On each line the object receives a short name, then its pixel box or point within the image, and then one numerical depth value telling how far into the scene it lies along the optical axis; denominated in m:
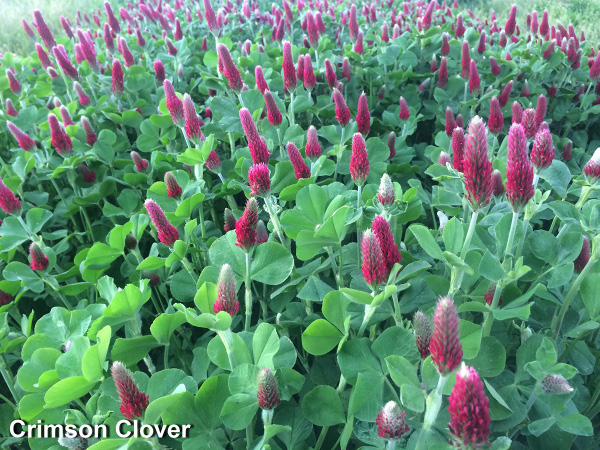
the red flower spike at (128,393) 0.26
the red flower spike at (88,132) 0.59
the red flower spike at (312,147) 0.47
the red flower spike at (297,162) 0.42
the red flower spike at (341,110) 0.52
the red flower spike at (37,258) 0.43
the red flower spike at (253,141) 0.41
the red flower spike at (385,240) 0.30
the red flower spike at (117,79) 0.66
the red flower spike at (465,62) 0.68
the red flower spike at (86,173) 0.58
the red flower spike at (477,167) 0.28
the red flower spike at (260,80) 0.56
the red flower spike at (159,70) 0.72
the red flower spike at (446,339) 0.22
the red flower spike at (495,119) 0.51
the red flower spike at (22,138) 0.57
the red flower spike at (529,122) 0.44
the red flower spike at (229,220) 0.41
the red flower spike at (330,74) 0.61
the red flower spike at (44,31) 0.75
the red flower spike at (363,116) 0.51
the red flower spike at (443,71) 0.73
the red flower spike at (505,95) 0.65
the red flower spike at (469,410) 0.21
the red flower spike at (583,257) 0.34
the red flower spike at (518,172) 0.29
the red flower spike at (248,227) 0.33
